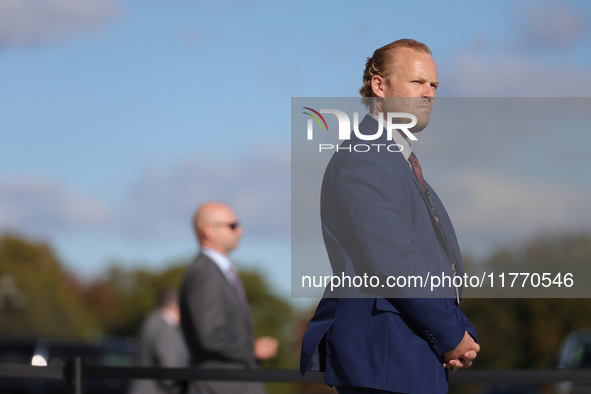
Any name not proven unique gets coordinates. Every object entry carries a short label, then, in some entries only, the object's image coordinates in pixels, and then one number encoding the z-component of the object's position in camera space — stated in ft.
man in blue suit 16.96
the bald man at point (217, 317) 31.50
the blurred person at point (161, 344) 50.34
